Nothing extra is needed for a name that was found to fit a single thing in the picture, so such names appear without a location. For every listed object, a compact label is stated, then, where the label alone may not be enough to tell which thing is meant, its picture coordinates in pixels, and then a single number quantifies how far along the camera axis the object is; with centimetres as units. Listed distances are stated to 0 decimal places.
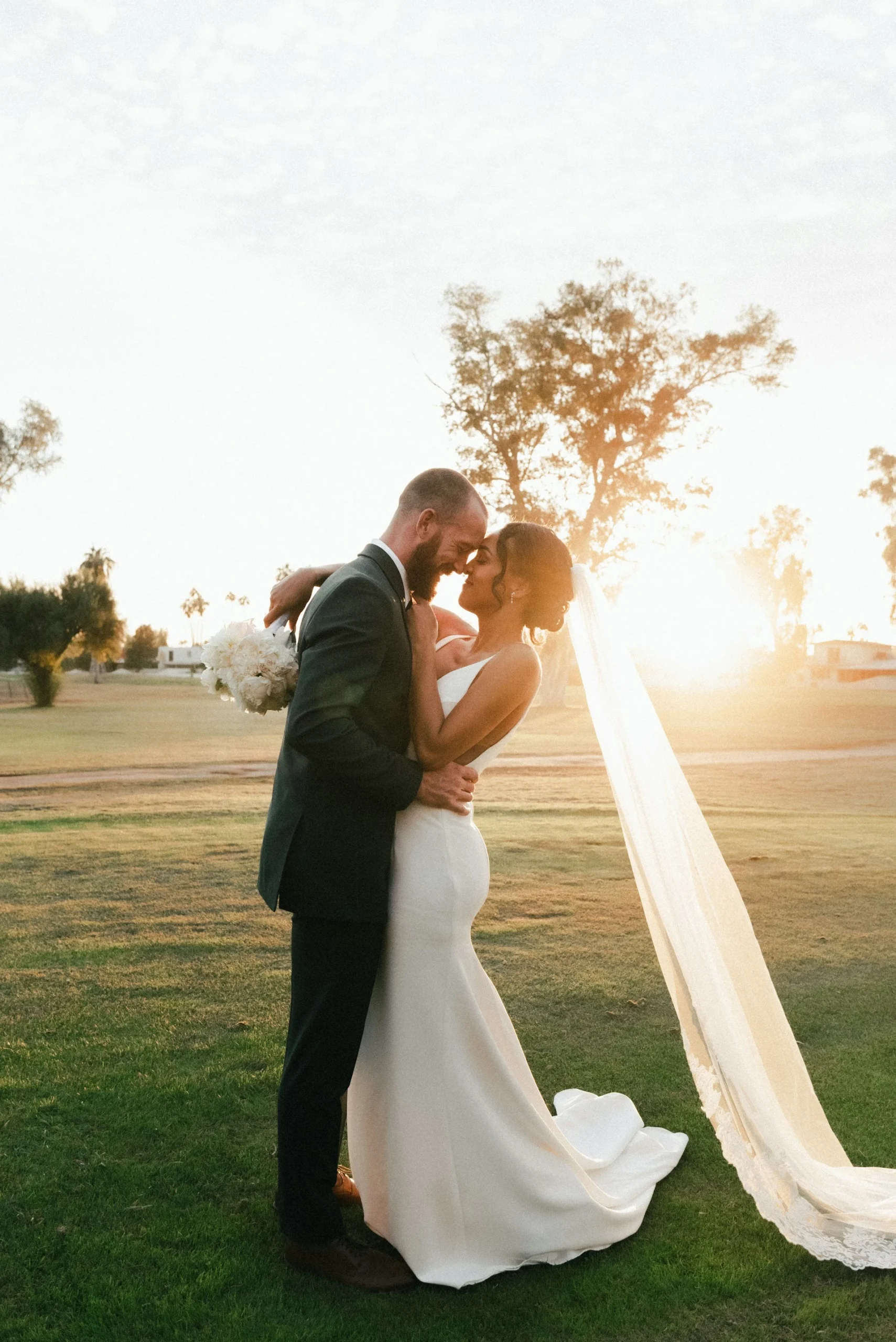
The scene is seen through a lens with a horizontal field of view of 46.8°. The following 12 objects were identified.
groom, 318
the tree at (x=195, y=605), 16225
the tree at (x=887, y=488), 5259
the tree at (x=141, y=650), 10400
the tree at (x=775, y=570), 8925
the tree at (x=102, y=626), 5316
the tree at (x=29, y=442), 4656
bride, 335
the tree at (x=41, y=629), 4941
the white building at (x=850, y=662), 9119
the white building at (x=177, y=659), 13006
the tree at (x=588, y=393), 3812
